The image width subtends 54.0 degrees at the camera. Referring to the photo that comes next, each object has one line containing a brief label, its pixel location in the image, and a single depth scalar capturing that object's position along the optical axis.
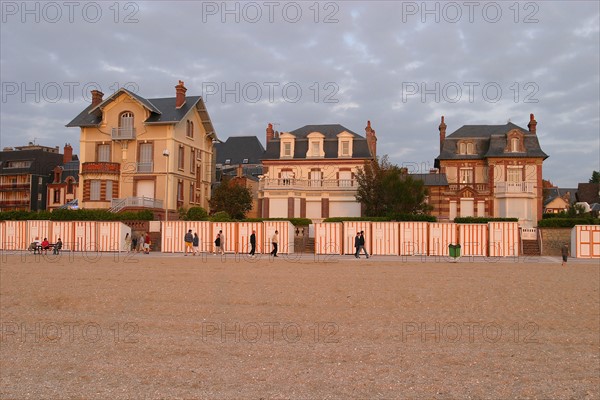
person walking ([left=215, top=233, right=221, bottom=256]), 27.52
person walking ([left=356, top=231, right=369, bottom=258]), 26.41
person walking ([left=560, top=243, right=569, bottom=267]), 24.02
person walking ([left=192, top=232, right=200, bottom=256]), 27.47
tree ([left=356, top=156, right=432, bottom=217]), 35.38
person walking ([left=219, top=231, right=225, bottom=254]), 27.73
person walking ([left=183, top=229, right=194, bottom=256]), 27.28
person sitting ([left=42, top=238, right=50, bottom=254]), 28.00
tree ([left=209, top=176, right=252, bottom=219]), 41.31
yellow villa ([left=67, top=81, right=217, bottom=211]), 40.66
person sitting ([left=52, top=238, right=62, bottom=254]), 27.61
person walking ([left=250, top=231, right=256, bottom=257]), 26.56
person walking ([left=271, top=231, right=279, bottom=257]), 26.35
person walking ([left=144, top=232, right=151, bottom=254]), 28.72
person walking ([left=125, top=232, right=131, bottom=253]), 30.65
